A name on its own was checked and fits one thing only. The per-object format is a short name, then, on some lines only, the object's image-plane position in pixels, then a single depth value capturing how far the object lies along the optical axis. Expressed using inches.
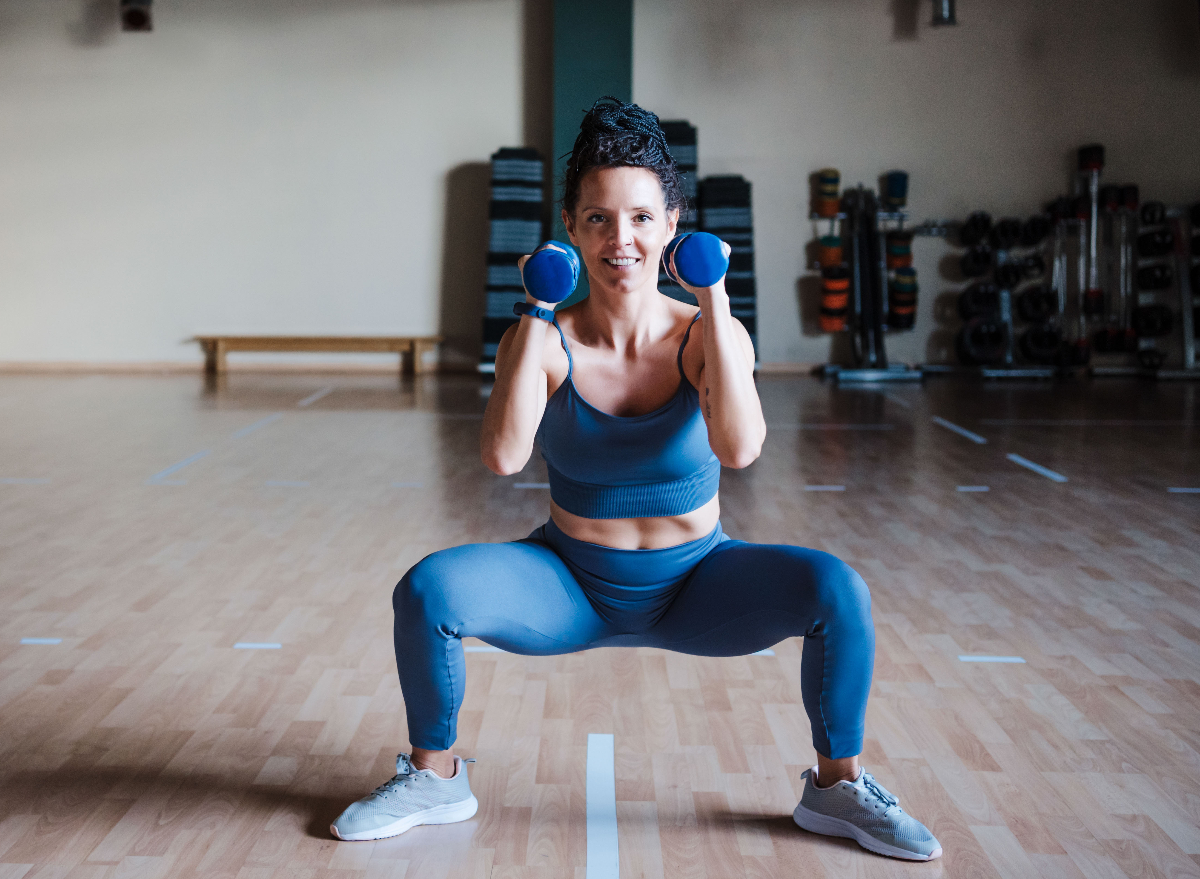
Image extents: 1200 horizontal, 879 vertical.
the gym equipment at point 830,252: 327.6
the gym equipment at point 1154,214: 319.9
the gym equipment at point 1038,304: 323.0
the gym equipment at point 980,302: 324.2
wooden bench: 337.4
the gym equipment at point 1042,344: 325.1
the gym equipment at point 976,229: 325.1
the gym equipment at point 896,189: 325.7
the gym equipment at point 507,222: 321.7
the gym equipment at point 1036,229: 321.4
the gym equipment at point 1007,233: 321.1
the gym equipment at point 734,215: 322.3
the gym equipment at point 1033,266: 323.3
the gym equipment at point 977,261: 326.3
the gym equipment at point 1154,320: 318.7
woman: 59.4
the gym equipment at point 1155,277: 316.2
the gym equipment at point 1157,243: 318.7
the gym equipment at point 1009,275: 321.1
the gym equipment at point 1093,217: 319.3
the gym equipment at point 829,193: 327.3
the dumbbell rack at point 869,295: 318.0
